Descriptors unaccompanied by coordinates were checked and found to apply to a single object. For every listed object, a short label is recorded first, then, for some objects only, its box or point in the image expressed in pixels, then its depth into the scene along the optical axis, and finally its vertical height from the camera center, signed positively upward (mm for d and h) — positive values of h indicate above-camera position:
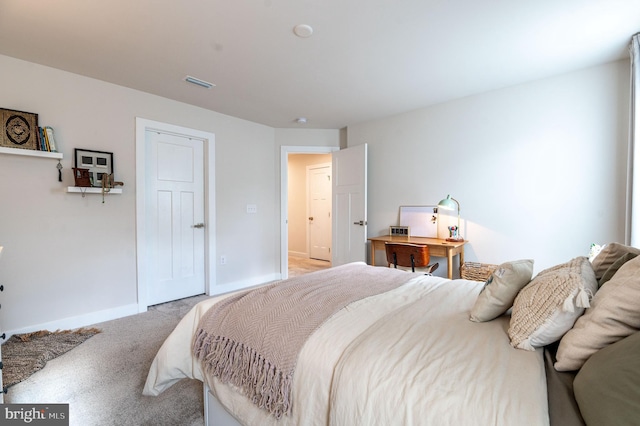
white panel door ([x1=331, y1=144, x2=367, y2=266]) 4062 -3
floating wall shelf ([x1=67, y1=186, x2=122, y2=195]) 2668 +137
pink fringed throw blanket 1068 -538
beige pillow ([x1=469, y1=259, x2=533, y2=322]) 1135 -348
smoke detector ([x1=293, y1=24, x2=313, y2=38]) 2029 +1256
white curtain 2239 +426
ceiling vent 2815 +1237
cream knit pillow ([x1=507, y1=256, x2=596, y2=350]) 848 -319
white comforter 716 -479
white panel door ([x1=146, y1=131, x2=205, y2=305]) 3365 -152
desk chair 2947 -527
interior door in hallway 6199 -137
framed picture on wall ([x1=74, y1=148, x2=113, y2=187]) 2771 +413
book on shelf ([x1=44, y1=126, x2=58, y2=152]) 2564 +589
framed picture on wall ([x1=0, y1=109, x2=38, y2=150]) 2391 +637
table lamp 3346 +1
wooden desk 3057 -450
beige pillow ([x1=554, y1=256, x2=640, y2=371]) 732 -305
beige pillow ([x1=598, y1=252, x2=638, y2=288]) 1062 -228
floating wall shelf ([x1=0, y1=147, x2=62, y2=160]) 2355 +438
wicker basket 3000 -700
